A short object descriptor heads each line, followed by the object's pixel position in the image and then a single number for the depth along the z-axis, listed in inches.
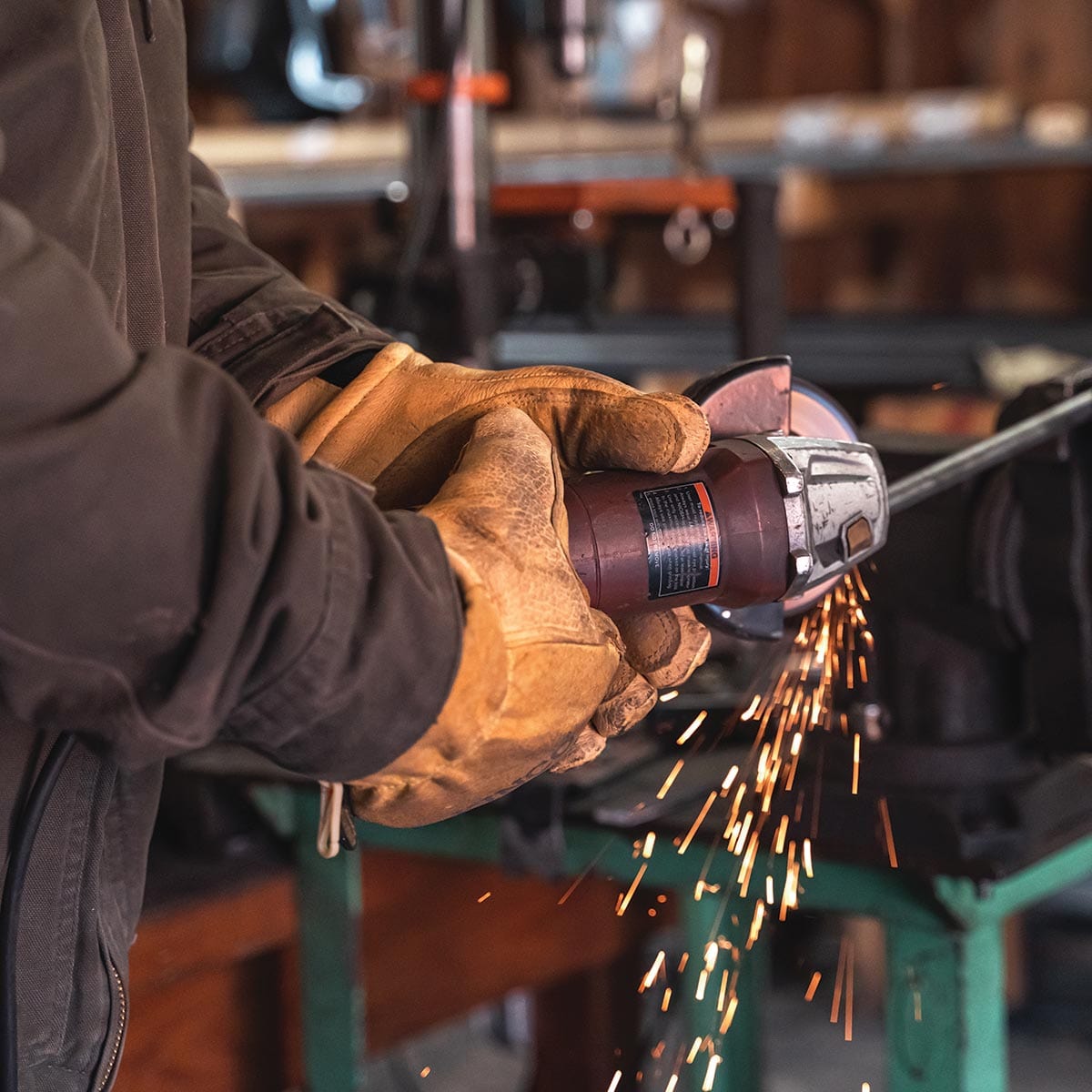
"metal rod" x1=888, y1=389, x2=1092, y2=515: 65.8
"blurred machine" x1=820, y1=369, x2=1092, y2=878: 69.5
